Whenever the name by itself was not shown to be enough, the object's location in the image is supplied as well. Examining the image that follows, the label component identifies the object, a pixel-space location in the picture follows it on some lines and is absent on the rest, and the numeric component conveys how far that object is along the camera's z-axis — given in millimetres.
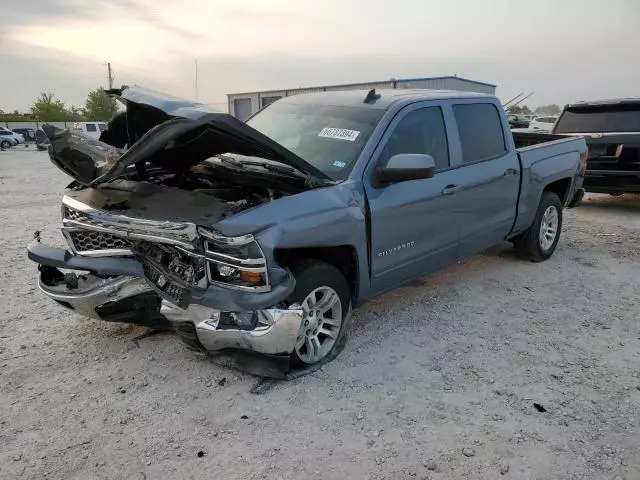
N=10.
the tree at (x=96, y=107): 71375
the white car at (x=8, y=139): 39897
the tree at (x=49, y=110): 75125
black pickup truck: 8883
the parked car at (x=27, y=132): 50341
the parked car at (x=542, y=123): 20938
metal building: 28338
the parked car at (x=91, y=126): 34966
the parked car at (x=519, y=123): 19459
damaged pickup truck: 3141
